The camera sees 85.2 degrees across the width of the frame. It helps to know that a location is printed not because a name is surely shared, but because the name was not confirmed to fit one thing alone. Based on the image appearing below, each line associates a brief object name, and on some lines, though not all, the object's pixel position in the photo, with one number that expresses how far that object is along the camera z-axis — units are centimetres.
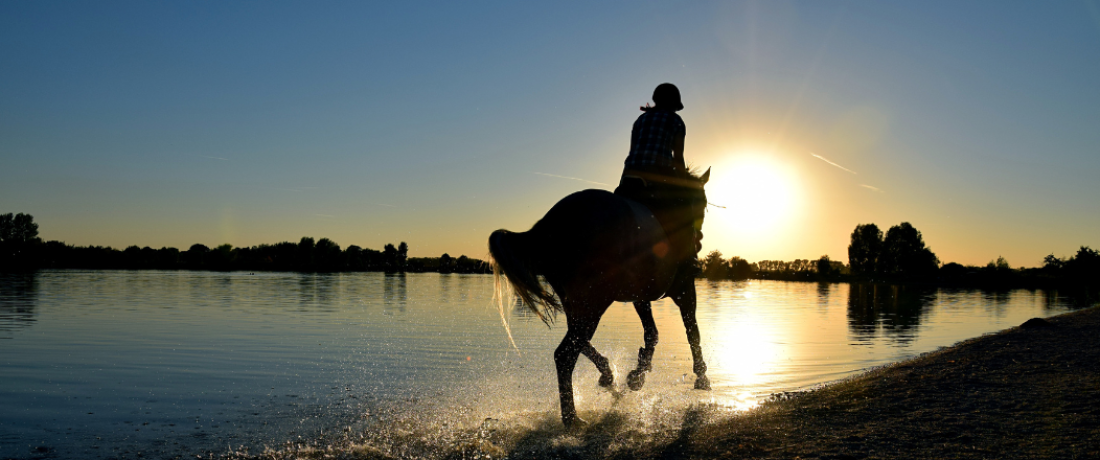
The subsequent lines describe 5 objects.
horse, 567
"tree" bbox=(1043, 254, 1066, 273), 9981
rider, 680
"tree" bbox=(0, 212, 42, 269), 9562
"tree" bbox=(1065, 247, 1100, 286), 8944
